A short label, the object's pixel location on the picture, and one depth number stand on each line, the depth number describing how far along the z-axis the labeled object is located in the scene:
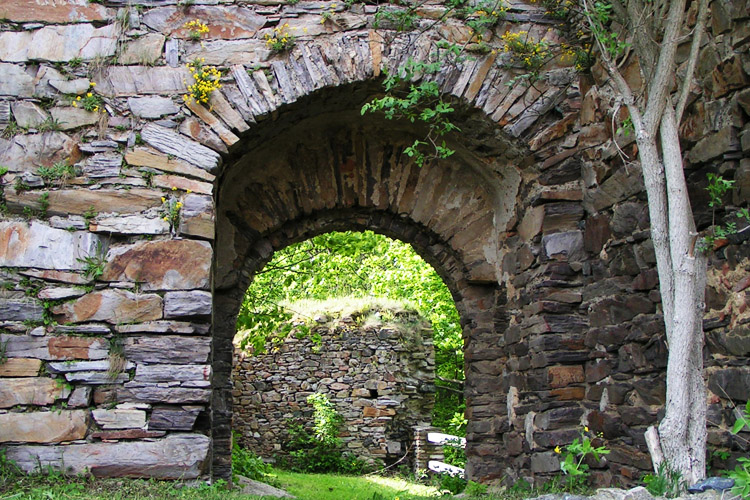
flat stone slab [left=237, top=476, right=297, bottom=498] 6.77
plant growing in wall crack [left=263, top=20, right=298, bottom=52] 4.39
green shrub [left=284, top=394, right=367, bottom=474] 10.46
